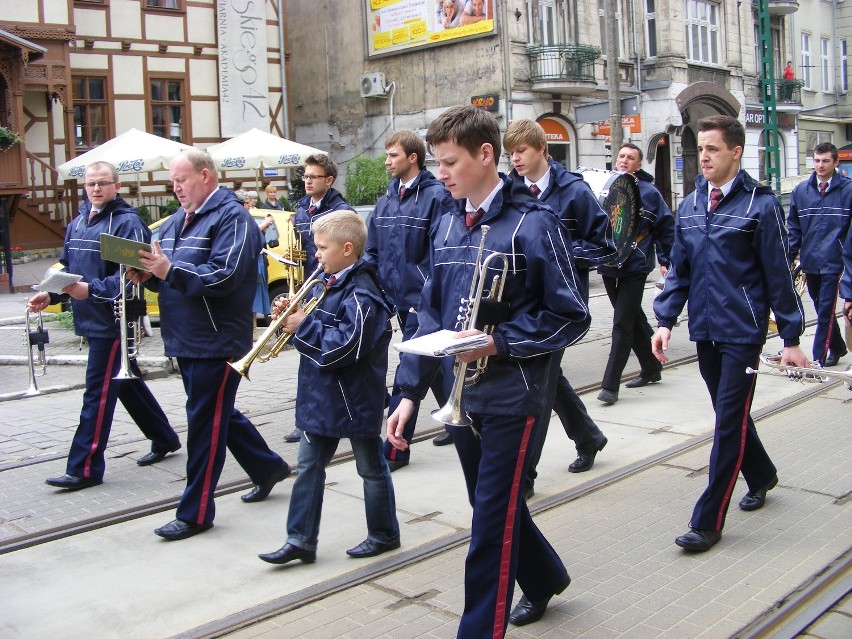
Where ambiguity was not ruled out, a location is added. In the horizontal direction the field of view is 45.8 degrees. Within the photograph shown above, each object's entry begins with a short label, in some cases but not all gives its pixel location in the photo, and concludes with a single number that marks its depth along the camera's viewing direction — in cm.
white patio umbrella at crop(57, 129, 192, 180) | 1825
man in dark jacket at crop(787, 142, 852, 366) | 938
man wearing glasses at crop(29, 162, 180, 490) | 621
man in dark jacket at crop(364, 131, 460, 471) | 672
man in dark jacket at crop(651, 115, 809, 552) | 482
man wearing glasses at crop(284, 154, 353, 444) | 730
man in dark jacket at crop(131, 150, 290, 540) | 530
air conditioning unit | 2902
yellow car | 1346
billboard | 2662
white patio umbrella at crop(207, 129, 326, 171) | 1967
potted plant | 2078
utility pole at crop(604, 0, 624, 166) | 1980
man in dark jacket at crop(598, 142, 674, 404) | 842
